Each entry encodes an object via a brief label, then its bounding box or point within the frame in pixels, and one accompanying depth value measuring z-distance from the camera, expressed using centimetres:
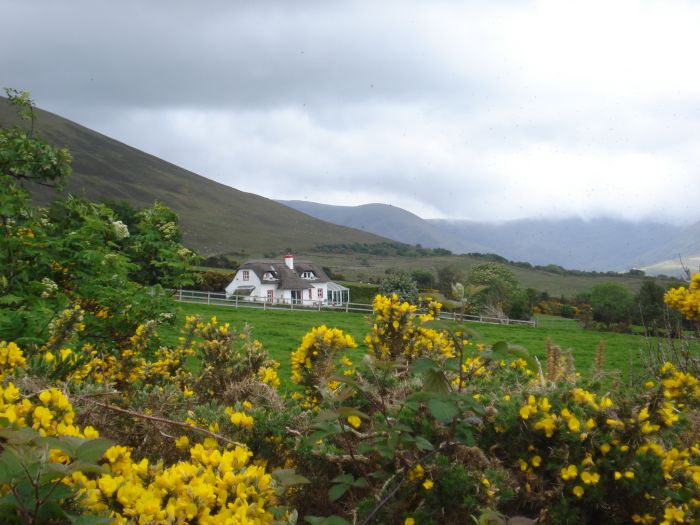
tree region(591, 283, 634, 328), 4356
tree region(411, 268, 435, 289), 6843
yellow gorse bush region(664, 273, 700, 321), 565
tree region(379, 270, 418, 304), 4534
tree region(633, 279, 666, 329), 3769
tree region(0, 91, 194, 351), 521
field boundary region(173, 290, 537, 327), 4031
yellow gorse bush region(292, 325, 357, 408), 482
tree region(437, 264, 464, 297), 6562
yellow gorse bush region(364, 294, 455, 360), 493
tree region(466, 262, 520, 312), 4847
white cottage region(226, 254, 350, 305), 6144
